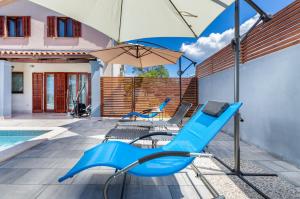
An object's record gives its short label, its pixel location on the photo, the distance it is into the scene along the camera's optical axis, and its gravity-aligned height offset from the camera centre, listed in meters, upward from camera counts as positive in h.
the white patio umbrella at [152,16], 2.16 +1.53
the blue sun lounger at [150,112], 5.01 -0.58
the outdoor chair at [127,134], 2.44 -0.67
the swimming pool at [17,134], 4.30 -1.17
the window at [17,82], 8.05 +0.88
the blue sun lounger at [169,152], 1.31 -0.62
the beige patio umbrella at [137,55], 4.91 +1.58
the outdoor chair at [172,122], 3.50 -0.64
